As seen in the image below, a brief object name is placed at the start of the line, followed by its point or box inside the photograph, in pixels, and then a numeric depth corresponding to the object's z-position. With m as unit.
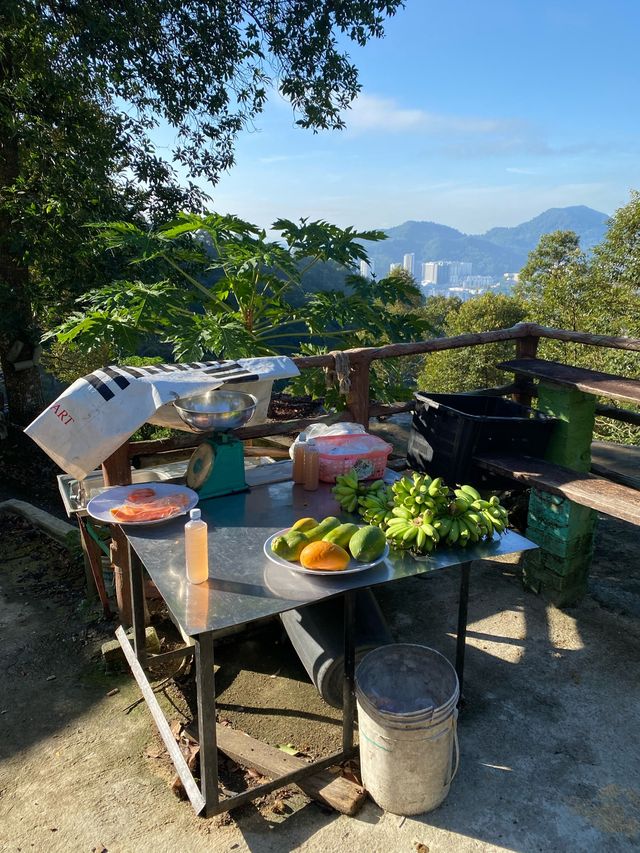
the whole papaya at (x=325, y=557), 2.44
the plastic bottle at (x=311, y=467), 3.40
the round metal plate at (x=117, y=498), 2.86
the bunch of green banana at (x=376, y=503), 2.89
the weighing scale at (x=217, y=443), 3.11
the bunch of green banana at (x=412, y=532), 2.65
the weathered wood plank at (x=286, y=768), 2.51
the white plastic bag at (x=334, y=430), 3.58
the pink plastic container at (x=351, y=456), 3.43
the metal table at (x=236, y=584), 2.26
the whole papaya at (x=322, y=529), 2.64
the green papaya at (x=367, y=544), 2.50
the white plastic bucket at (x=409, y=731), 2.35
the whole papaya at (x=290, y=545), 2.56
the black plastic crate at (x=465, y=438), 4.04
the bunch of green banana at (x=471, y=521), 2.71
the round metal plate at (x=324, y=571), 2.43
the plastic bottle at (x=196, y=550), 2.37
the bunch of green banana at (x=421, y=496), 2.79
